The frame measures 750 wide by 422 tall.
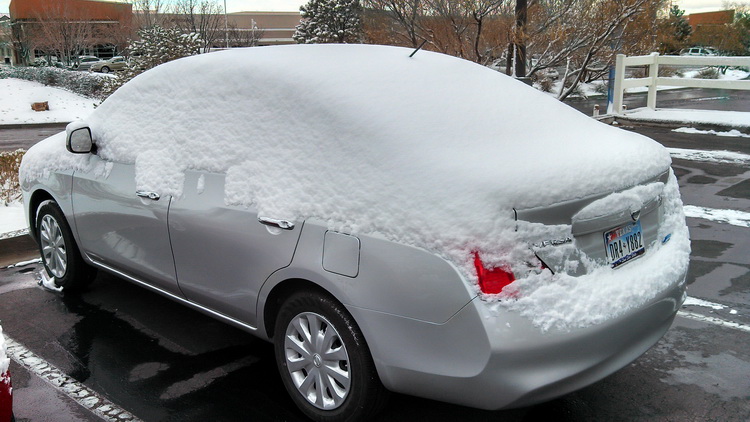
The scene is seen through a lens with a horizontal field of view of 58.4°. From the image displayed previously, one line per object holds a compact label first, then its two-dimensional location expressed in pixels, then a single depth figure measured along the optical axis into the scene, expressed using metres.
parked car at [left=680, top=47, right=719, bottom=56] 51.19
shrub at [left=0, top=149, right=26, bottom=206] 7.57
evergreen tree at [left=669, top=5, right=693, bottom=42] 40.81
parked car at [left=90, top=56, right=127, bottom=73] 49.59
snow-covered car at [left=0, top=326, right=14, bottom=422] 2.63
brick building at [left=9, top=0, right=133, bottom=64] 43.44
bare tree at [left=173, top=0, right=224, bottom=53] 42.97
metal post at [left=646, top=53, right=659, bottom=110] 15.59
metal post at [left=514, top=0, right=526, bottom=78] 11.94
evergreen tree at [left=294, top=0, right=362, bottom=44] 33.25
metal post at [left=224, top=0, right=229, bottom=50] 48.34
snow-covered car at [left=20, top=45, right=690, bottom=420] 2.58
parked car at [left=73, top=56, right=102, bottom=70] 45.80
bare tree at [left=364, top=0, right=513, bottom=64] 14.70
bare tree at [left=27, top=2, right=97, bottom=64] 43.00
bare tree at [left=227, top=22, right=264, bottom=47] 50.29
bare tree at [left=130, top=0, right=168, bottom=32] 42.43
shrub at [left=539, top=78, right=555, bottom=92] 26.72
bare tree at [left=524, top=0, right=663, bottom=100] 13.20
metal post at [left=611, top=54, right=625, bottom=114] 14.58
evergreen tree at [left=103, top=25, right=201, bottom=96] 21.20
